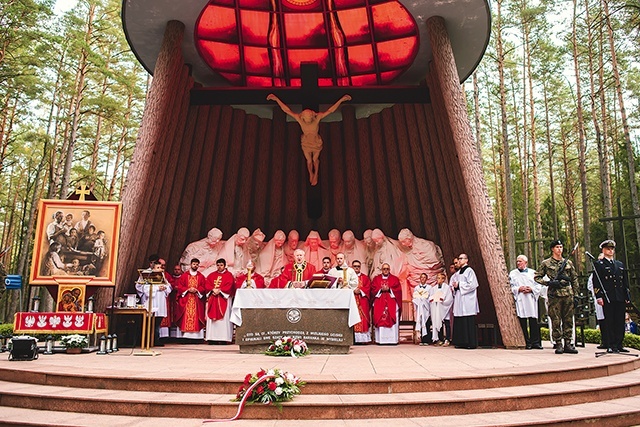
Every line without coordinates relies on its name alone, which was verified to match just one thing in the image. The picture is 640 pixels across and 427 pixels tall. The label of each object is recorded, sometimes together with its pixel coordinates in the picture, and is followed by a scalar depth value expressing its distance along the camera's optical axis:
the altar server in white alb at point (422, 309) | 8.67
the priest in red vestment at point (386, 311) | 8.55
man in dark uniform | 6.63
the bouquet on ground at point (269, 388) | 3.85
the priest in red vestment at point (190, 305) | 8.80
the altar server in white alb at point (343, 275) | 6.97
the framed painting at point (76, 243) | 7.05
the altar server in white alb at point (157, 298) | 8.20
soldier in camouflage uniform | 6.71
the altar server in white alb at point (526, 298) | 7.63
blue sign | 8.29
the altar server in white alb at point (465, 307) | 7.64
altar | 6.57
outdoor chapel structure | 8.52
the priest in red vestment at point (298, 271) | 7.16
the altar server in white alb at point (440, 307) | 8.41
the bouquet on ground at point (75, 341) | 6.75
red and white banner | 6.58
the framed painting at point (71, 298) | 6.95
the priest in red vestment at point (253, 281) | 8.96
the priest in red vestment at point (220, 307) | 8.67
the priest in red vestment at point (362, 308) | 8.59
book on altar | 6.84
